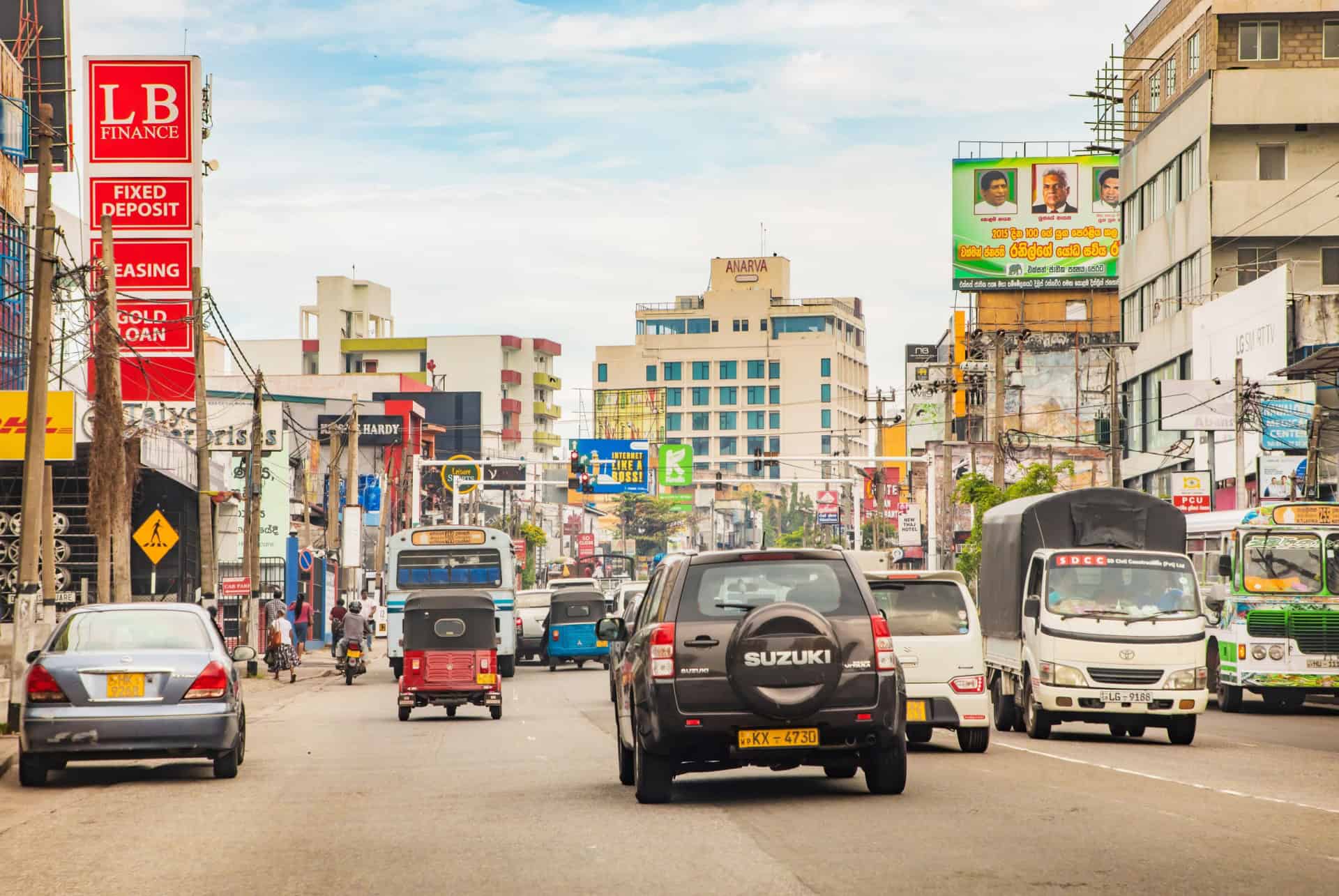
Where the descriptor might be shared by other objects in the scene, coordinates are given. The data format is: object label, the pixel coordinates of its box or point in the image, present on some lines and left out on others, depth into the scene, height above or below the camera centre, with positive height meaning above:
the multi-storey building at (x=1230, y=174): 63.44 +9.08
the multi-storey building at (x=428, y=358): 146.75 +5.79
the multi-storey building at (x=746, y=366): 193.25 +6.60
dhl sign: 37.88 +0.17
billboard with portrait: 91.62 +10.44
